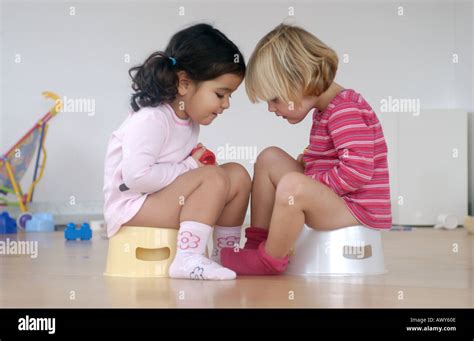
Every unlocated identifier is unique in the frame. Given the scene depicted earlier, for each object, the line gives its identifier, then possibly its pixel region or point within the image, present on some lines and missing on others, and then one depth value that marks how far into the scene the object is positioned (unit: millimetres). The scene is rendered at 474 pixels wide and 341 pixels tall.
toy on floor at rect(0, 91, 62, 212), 3717
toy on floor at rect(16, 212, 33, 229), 3512
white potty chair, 1647
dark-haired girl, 1613
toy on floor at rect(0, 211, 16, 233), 3309
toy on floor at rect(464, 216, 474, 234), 3121
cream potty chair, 1648
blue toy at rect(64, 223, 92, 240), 2926
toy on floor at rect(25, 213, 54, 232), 3459
